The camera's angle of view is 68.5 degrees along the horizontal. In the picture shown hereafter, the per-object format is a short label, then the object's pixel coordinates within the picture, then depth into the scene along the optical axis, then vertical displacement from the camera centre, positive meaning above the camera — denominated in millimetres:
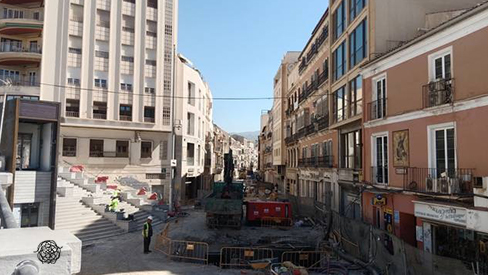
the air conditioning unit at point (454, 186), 12273 -857
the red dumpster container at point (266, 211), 25312 -3648
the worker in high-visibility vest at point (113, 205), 23672 -3209
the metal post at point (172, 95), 33656 +5901
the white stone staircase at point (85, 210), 20638 -3440
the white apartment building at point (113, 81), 32469 +7129
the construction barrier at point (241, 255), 15977 -4565
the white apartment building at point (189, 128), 37219 +3386
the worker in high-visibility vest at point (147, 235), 17297 -3737
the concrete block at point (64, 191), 22969 -2215
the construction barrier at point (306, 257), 15933 -4635
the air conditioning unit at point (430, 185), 13434 -900
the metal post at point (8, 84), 31559 +6355
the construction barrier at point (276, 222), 25203 -4407
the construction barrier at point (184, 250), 16438 -4469
